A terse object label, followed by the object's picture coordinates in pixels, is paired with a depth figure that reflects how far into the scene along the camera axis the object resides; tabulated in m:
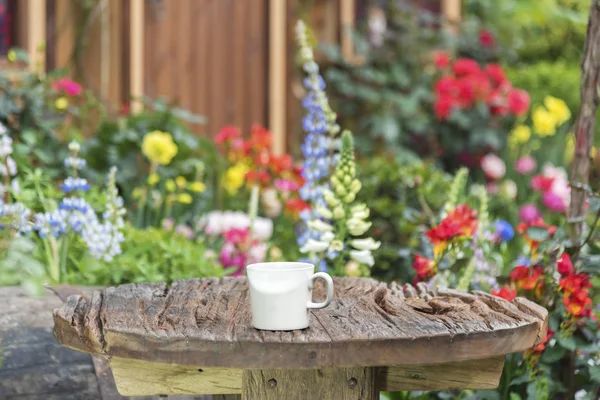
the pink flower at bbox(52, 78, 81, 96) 6.92
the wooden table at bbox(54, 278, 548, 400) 2.54
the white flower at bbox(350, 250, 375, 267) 4.09
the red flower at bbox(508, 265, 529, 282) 4.20
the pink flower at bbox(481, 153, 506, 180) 9.13
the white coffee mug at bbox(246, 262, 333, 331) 2.66
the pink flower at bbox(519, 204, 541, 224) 7.91
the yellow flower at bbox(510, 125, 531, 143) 9.78
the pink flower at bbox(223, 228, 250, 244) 6.47
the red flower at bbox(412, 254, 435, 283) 4.30
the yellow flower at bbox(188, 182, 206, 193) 6.60
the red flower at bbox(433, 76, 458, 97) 9.59
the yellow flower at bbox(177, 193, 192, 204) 6.45
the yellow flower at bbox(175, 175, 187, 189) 7.01
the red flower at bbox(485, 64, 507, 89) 9.82
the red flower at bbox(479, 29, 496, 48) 10.91
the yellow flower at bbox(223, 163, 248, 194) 7.67
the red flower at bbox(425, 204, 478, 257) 4.07
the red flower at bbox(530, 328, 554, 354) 4.00
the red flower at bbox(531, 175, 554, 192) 8.17
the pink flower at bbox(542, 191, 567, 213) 8.19
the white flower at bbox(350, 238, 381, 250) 4.10
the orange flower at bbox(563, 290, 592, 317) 3.91
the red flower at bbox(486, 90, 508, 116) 9.74
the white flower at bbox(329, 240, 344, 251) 4.11
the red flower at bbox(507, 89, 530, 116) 9.65
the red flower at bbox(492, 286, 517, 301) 3.81
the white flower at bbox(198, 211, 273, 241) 6.80
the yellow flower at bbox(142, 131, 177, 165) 6.53
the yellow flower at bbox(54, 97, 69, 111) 6.66
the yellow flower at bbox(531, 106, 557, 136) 9.25
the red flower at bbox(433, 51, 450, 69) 10.19
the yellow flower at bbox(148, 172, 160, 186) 6.37
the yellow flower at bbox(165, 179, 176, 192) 6.58
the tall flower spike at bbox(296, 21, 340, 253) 4.77
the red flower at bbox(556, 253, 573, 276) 3.97
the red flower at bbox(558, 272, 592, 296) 3.94
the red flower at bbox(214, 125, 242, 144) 7.77
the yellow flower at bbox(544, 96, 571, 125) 9.39
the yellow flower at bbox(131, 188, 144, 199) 6.72
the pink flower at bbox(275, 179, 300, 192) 7.40
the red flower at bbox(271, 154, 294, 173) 7.65
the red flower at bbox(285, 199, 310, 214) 7.02
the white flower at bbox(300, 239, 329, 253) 4.03
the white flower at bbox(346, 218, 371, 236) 4.09
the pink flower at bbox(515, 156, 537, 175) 9.08
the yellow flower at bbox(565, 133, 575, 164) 9.99
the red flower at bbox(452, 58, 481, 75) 9.84
